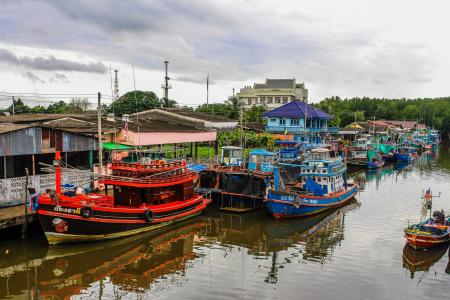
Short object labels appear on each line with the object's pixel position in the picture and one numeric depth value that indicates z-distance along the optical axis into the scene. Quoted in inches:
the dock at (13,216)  674.3
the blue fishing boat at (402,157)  2230.6
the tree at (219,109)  2378.1
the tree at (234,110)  2363.9
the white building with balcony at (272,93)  3398.1
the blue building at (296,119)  1834.4
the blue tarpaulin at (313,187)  1026.1
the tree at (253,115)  2521.0
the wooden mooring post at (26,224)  695.6
